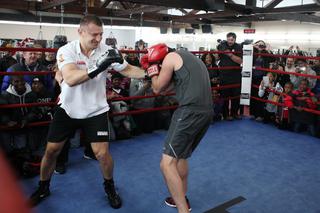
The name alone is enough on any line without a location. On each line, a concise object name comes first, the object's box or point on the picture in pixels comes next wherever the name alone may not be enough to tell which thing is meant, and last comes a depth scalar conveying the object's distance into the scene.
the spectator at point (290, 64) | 5.17
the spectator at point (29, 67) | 3.41
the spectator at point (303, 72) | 4.63
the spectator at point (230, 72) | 4.81
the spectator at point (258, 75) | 4.95
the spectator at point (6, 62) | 4.68
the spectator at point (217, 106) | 4.80
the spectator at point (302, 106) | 4.21
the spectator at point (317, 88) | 4.44
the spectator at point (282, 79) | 4.73
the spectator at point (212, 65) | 4.70
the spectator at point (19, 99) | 3.04
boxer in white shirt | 2.18
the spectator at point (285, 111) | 4.44
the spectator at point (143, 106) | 4.06
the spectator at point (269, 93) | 4.70
